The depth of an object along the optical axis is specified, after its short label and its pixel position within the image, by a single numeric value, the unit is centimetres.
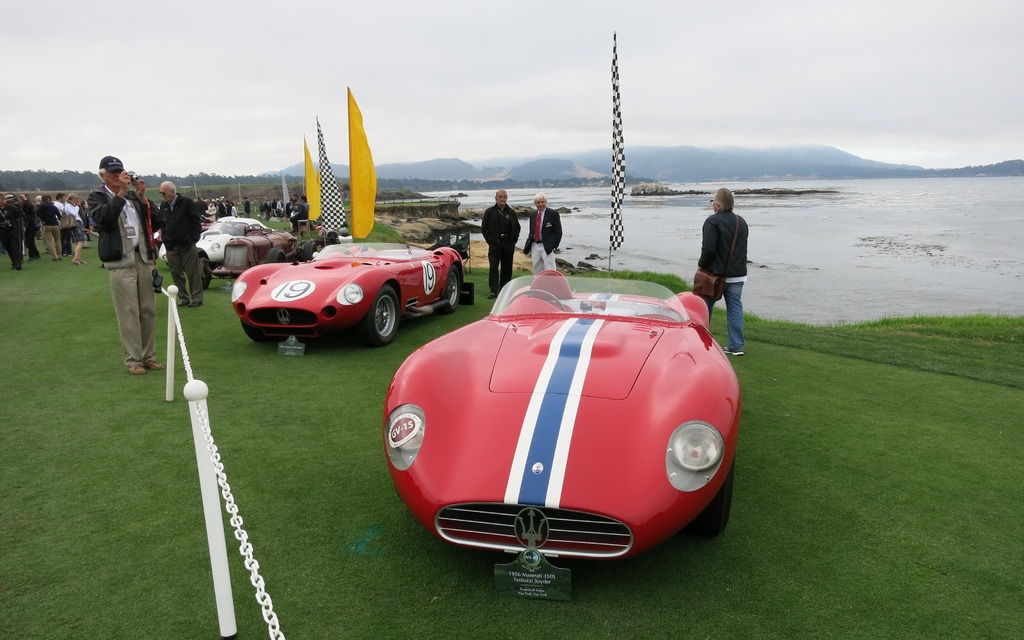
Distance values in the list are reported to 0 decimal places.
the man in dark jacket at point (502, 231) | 1016
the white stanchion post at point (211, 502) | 197
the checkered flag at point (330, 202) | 1370
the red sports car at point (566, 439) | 252
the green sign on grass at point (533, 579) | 255
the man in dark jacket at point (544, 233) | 966
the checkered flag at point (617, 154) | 805
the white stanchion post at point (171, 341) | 479
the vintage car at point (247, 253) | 1211
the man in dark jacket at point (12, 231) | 1416
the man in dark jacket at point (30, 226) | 1628
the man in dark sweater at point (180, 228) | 905
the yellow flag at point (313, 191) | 1767
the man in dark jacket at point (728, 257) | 664
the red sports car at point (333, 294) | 656
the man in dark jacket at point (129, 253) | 549
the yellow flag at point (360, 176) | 1096
